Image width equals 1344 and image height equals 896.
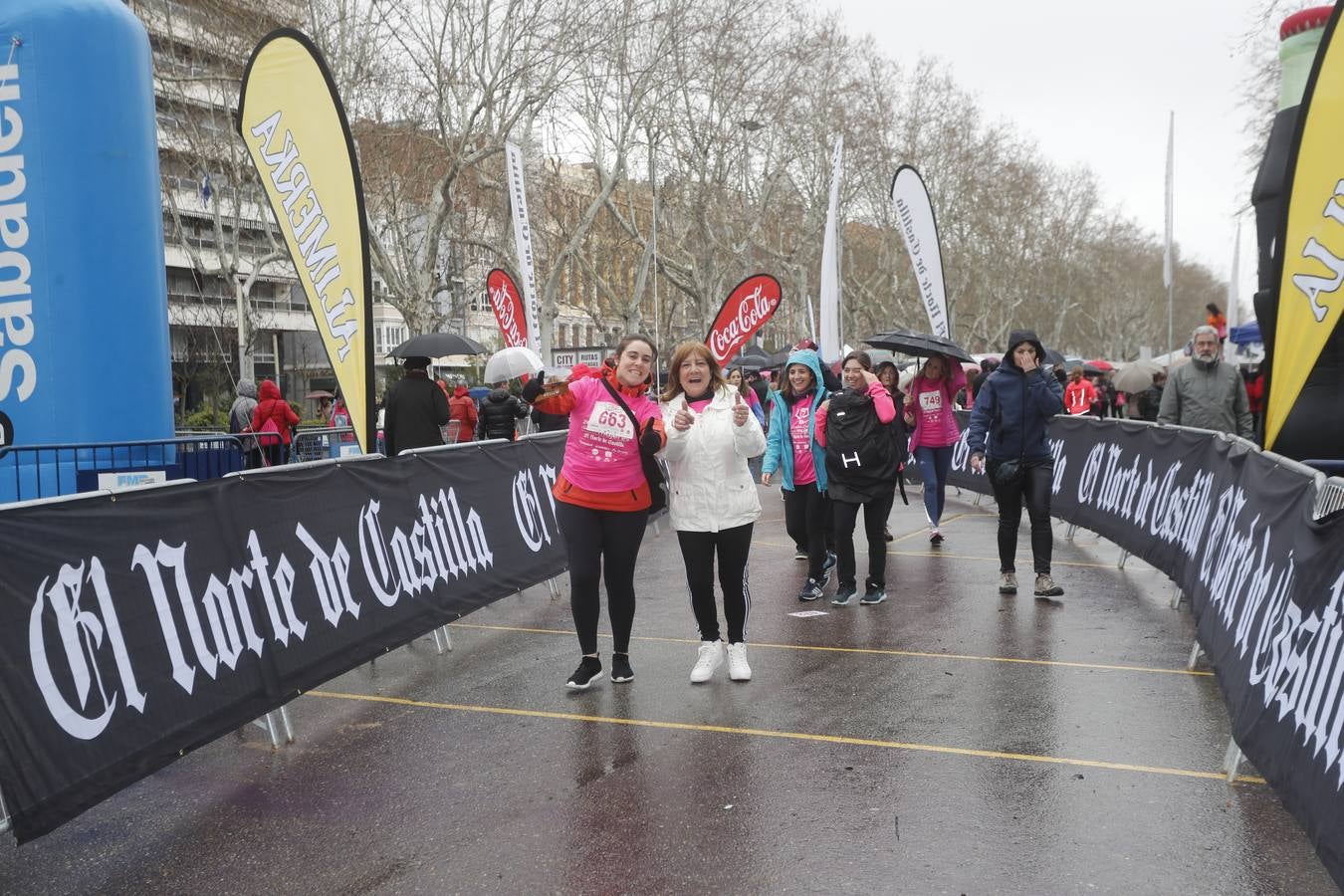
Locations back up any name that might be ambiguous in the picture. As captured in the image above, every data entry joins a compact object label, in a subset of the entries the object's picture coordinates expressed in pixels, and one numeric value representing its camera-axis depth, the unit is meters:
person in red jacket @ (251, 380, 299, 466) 14.84
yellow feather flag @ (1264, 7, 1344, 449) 5.18
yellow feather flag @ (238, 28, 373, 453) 7.72
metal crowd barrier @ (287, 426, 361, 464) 16.83
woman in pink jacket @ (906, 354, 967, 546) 11.21
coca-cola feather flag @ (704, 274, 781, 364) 16.59
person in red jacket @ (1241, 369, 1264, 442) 16.41
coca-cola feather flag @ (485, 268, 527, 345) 17.64
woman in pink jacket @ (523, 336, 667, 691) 6.07
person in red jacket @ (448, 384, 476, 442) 16.05
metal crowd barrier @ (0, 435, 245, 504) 9.09
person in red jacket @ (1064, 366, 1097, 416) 19.72
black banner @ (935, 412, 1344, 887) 3.74
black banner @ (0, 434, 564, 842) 3.99
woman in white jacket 6.26
